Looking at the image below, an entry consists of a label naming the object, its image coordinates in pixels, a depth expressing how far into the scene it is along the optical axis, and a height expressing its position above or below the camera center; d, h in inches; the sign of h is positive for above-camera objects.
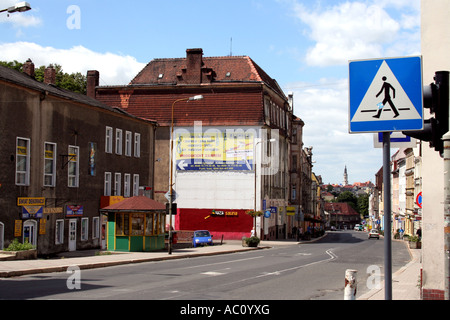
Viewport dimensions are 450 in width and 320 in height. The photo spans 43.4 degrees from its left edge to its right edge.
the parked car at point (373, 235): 2940.5 -197.4
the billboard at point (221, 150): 2102.6 +174.5
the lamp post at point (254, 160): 2092.9 +134.8
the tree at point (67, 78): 2222.6 +500.1
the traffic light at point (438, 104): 225.6 +37.6
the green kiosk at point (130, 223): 1278.3 -60.1
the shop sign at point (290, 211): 2578.7 -64.8
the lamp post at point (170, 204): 1230.4 -14.8
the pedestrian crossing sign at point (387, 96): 228.5 +41.6
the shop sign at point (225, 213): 2096.5 -60.0
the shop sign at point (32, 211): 1175.6 -31.7
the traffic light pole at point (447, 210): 210.2 -4.8
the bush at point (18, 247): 1000.2 -89.3
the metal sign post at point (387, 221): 219.3 -9.0
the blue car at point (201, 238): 1692.3 -123.9
